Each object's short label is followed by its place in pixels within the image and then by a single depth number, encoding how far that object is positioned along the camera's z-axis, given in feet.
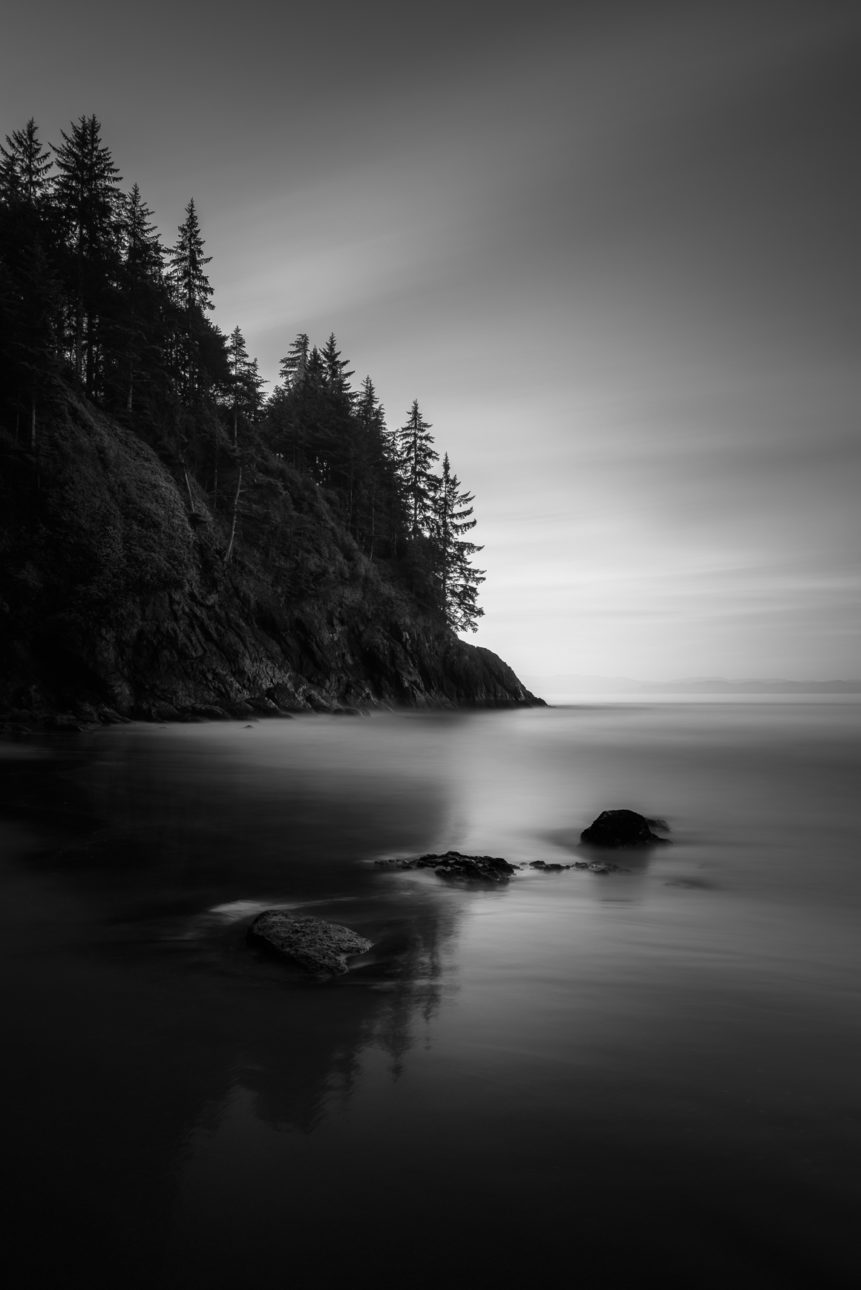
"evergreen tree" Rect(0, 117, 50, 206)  138.51
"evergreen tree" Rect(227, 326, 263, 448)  147.64
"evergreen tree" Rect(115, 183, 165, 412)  126.72
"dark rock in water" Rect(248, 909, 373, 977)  17.78
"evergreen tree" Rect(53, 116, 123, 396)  127.85
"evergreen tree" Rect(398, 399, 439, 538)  218.79
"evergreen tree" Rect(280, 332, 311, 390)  278.87
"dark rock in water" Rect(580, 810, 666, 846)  36.55
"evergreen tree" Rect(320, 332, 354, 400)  214.48
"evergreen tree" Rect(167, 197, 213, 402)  147.27
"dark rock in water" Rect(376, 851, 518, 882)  28.89
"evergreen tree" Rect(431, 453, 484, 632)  214.48
